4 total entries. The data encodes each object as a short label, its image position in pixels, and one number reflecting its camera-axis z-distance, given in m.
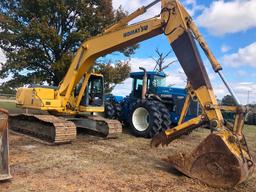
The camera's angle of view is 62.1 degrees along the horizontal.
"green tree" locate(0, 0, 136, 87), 11.54
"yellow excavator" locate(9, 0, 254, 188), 3.77
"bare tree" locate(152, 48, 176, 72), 22.87
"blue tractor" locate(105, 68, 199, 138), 7.09
